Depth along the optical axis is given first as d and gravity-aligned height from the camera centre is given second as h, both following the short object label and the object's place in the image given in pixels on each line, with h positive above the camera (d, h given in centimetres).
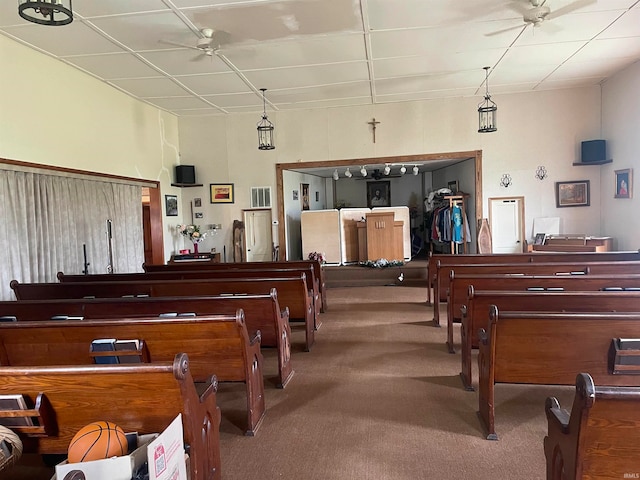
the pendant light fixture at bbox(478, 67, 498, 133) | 669 +190
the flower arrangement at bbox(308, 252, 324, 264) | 905 -63
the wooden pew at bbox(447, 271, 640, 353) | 371 -61
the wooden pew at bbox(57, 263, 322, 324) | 487 -52
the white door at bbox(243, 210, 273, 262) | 903 -14
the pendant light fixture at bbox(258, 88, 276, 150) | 805 +196
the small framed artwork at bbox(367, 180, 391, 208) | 1275 +92
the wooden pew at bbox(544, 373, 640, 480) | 148 -80
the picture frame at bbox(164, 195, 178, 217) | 841 +56
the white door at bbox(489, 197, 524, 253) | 817 -10
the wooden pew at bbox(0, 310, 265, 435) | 253 -66
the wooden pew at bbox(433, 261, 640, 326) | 449 -57
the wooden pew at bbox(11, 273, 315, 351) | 420 -56
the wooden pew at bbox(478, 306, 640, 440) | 236 -74
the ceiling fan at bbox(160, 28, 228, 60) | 486 +230
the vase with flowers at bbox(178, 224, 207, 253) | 869 -1
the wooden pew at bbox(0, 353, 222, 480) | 174 -69
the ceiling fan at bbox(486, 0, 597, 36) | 444 +227
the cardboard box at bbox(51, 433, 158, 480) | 139 -79
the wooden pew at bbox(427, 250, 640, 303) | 535 -54
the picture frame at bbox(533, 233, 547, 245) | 790 -40
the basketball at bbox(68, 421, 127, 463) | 152 -77
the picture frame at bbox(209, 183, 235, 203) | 898 +82
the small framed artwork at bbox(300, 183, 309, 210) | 1083 +84
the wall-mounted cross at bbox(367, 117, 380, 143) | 849 +203
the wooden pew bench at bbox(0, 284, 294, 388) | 323 -59
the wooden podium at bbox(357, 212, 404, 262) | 901 -31
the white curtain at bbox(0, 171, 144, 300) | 481 +15
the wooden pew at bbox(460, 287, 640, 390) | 292 -61
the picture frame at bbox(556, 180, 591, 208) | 787 +42
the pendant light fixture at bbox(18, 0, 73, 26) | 229 +127
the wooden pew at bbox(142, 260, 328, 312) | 589 -51
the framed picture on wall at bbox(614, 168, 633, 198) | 677 +50
